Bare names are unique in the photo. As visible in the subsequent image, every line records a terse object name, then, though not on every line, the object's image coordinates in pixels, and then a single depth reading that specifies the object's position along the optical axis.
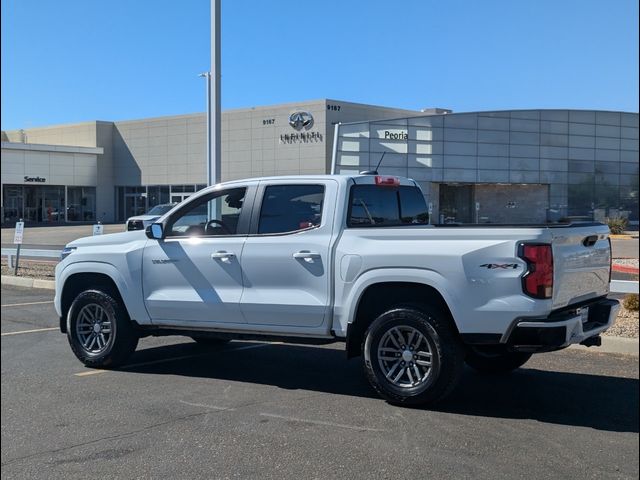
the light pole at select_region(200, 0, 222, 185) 15.34
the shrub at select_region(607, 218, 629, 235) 38.72
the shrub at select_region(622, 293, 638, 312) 9.17
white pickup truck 5.18
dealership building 49.22
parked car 23.95
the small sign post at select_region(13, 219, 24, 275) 17.21
